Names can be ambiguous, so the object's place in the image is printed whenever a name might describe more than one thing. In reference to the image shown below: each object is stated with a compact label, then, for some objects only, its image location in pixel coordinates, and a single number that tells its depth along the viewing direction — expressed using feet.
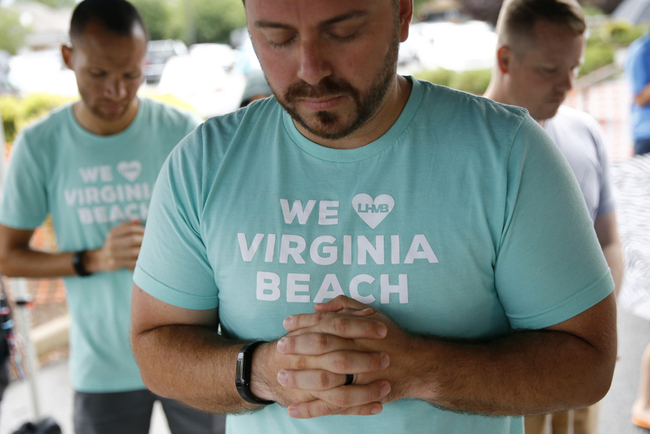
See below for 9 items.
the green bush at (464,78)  39.88
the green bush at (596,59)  48.65
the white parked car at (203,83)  43.45
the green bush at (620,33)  62.44
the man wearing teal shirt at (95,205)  8.11
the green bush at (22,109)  25.81
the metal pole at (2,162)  10.55
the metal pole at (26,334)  10.60
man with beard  4.09
